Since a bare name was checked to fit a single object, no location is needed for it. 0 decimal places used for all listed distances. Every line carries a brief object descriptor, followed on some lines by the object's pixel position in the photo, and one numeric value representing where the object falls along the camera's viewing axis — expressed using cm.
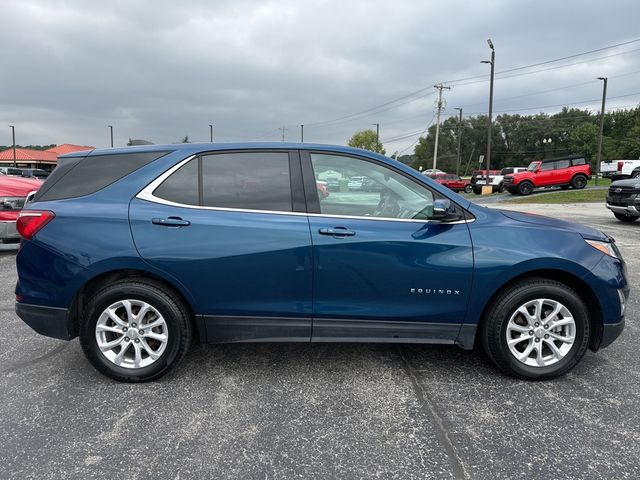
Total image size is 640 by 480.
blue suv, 303
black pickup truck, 1128
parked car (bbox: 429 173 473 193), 3356
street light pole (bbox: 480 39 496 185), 2764
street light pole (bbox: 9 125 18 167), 6352
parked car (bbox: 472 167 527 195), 3164
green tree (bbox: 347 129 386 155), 9625
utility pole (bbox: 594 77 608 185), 3334
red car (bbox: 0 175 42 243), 699
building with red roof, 7175
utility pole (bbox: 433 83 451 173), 5036
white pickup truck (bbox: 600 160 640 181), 2841
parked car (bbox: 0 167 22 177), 3021
